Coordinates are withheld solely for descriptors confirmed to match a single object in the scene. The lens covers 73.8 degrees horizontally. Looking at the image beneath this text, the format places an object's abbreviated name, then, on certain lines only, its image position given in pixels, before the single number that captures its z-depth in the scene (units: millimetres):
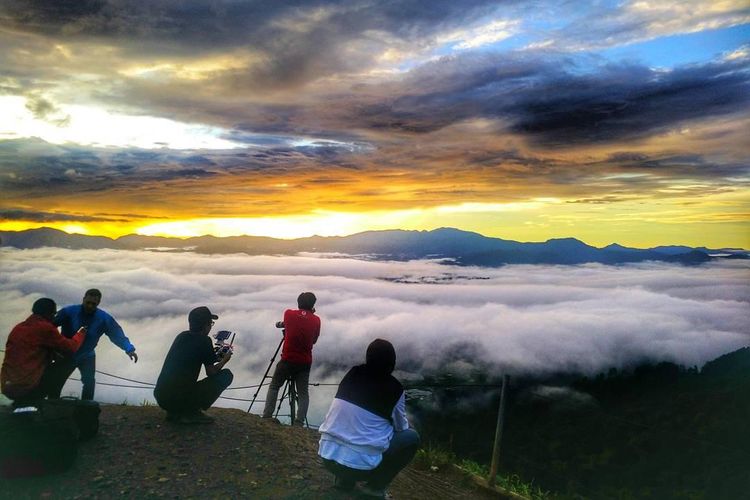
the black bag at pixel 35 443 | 5180
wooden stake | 7567
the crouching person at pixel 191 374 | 6547
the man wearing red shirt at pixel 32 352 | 5719
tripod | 8703
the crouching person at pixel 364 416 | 4672
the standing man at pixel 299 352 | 8094
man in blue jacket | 7105
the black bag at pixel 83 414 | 5930
